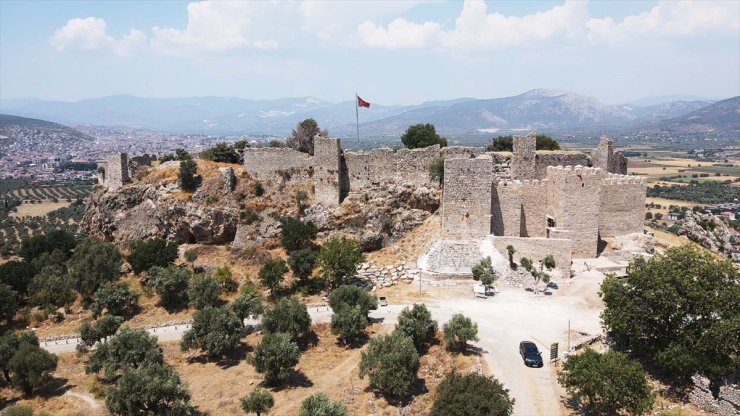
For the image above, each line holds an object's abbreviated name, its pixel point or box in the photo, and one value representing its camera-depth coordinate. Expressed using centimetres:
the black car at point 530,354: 2550
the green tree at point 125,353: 2917
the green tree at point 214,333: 3066
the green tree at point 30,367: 3008
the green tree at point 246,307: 3378
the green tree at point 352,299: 3200
